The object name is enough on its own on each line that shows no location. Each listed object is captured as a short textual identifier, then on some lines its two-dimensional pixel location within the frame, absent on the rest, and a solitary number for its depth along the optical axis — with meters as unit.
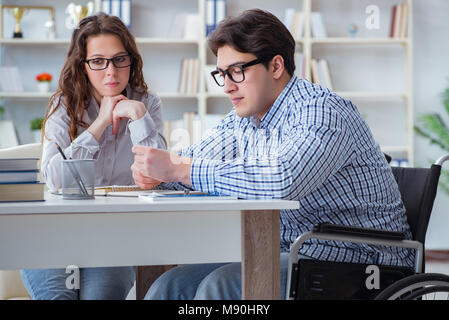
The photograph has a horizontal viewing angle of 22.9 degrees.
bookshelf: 8.53
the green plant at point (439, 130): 8.32
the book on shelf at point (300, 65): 8.52
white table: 2.11
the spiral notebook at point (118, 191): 2.74
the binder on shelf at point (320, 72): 8.56
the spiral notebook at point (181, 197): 2.32
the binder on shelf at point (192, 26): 8.53
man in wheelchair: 2.47
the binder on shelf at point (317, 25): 8.59
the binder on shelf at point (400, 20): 8.60
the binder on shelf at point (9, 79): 8.33
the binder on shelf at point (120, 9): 8.40
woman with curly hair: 3.52
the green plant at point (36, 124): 8.28
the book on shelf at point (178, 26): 8.59
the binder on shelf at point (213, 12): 8.50
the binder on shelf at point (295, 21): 8.53
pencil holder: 2.44
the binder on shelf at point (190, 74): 8.54
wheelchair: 2.41
